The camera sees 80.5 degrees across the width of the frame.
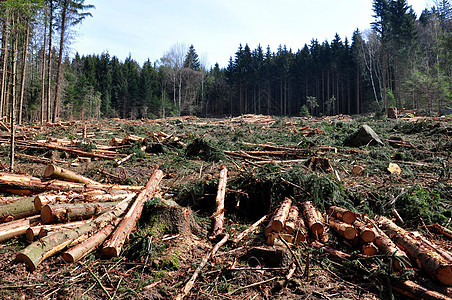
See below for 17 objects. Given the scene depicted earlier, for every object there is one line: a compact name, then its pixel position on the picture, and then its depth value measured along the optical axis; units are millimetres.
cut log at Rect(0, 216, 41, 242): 3711
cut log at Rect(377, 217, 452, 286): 2910
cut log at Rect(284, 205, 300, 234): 3924
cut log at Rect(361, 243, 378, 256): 3525
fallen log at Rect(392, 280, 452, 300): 2750
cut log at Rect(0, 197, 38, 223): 4039
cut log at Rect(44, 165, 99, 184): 5066
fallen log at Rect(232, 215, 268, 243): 4172
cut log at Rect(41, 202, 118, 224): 3867
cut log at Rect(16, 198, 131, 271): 3201
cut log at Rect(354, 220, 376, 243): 3646
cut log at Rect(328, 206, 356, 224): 4078
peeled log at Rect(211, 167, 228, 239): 4465
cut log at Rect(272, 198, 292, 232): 3930
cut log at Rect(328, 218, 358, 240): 3840
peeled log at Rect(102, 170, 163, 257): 3539
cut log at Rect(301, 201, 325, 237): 4016
